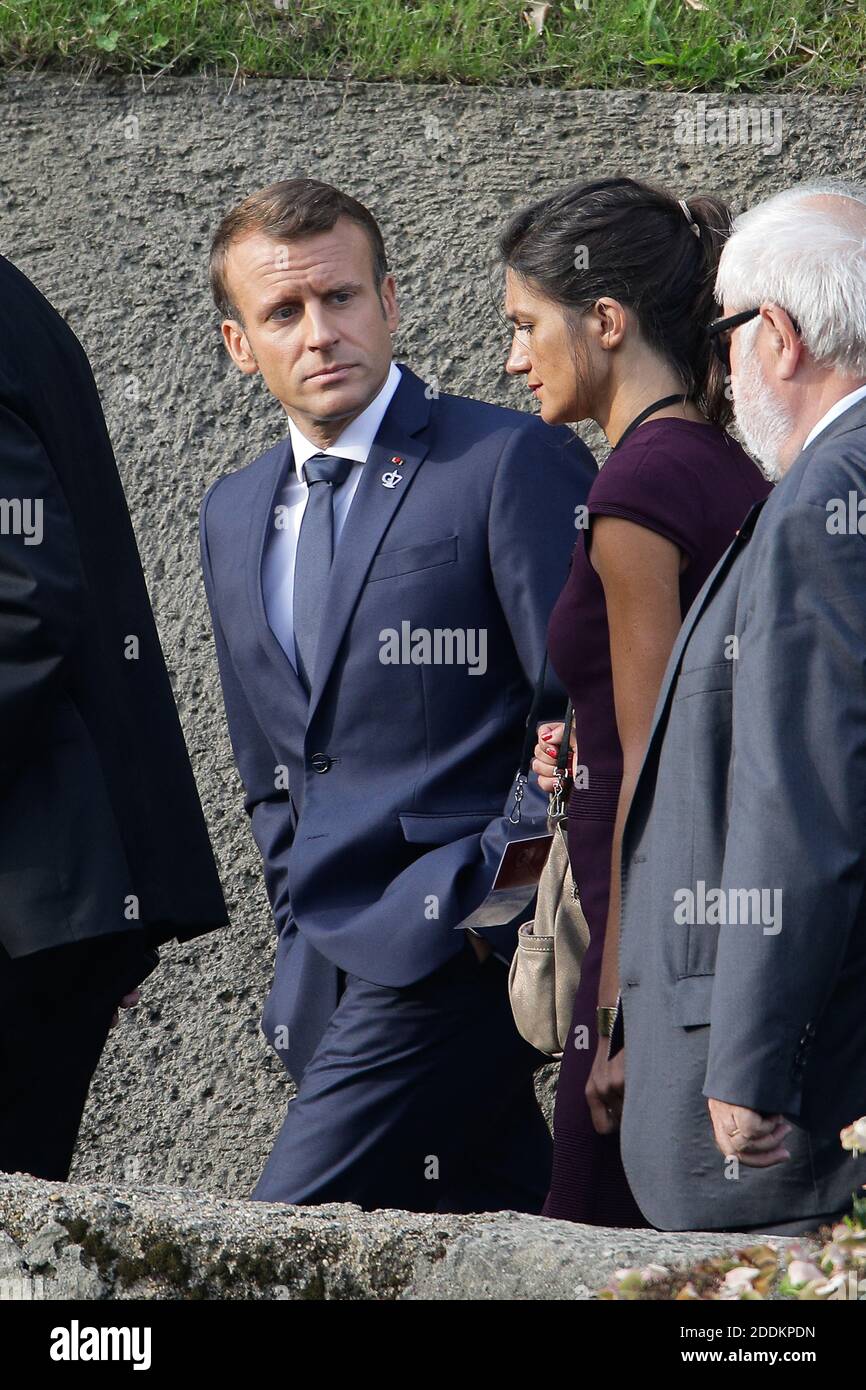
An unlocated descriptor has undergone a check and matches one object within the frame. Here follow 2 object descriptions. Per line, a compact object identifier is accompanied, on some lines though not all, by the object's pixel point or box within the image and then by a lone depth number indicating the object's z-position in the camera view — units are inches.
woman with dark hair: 211.5
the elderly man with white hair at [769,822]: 167.2
